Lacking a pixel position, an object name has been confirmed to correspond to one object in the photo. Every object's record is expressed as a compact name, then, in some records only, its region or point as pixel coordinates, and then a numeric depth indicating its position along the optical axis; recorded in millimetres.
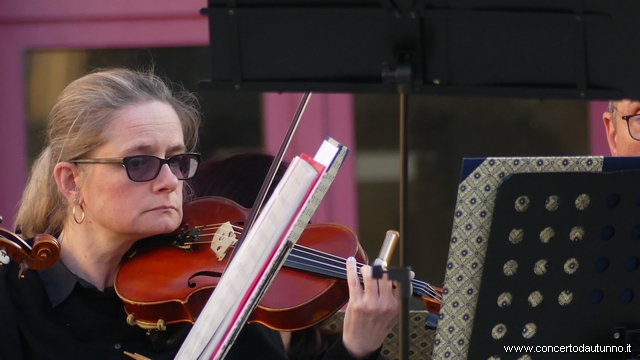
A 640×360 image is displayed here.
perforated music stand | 11564
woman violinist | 11900
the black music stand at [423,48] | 11560
